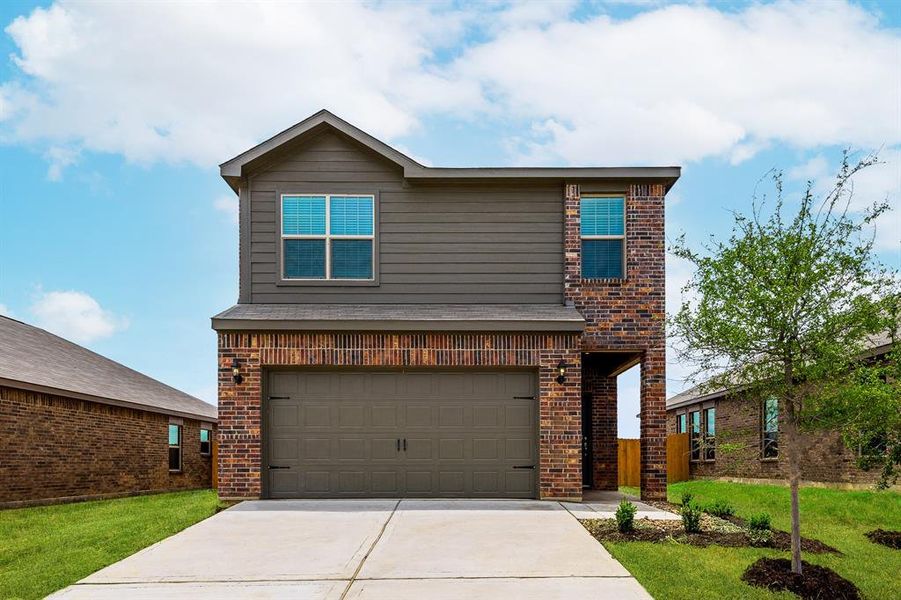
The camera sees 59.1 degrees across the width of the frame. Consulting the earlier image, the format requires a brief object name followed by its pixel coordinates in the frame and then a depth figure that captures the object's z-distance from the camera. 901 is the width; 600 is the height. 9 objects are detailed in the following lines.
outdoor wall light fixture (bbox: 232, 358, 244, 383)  13.69
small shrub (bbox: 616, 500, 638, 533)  10.70
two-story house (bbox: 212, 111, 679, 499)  13.78
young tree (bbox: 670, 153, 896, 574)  8.84
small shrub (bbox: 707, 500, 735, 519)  12.74
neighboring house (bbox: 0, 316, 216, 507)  16.55
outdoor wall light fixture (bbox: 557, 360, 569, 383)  13.81
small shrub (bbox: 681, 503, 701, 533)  10.95
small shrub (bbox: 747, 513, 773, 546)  10.53
